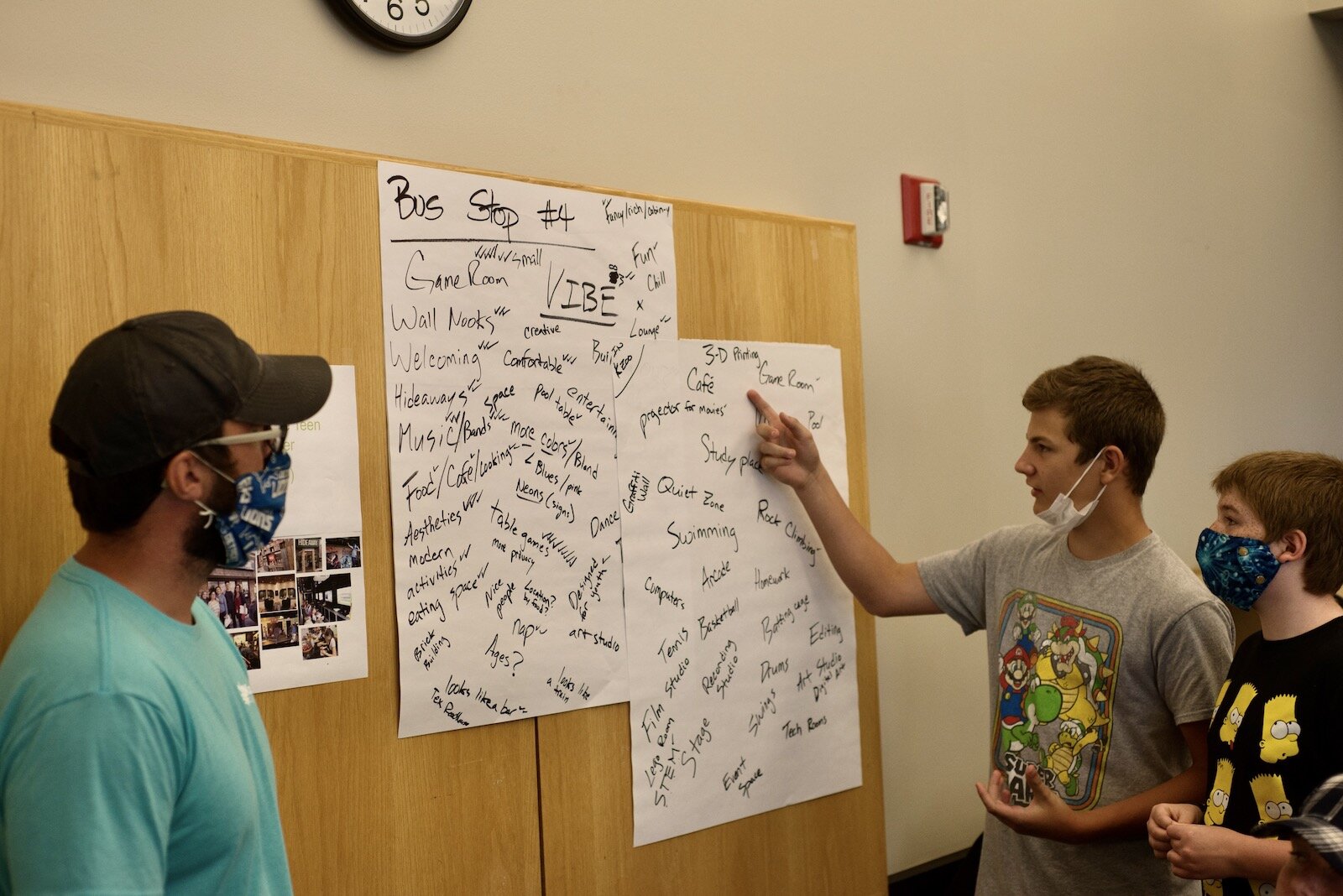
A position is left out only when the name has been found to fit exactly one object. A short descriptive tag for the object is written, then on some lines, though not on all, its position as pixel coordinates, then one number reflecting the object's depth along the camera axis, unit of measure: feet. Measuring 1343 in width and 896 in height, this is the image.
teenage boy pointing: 6.15
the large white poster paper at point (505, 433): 5.65
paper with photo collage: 5.08
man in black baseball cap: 3.30
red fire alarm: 9.02
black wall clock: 5.83
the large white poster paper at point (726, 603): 6.63
